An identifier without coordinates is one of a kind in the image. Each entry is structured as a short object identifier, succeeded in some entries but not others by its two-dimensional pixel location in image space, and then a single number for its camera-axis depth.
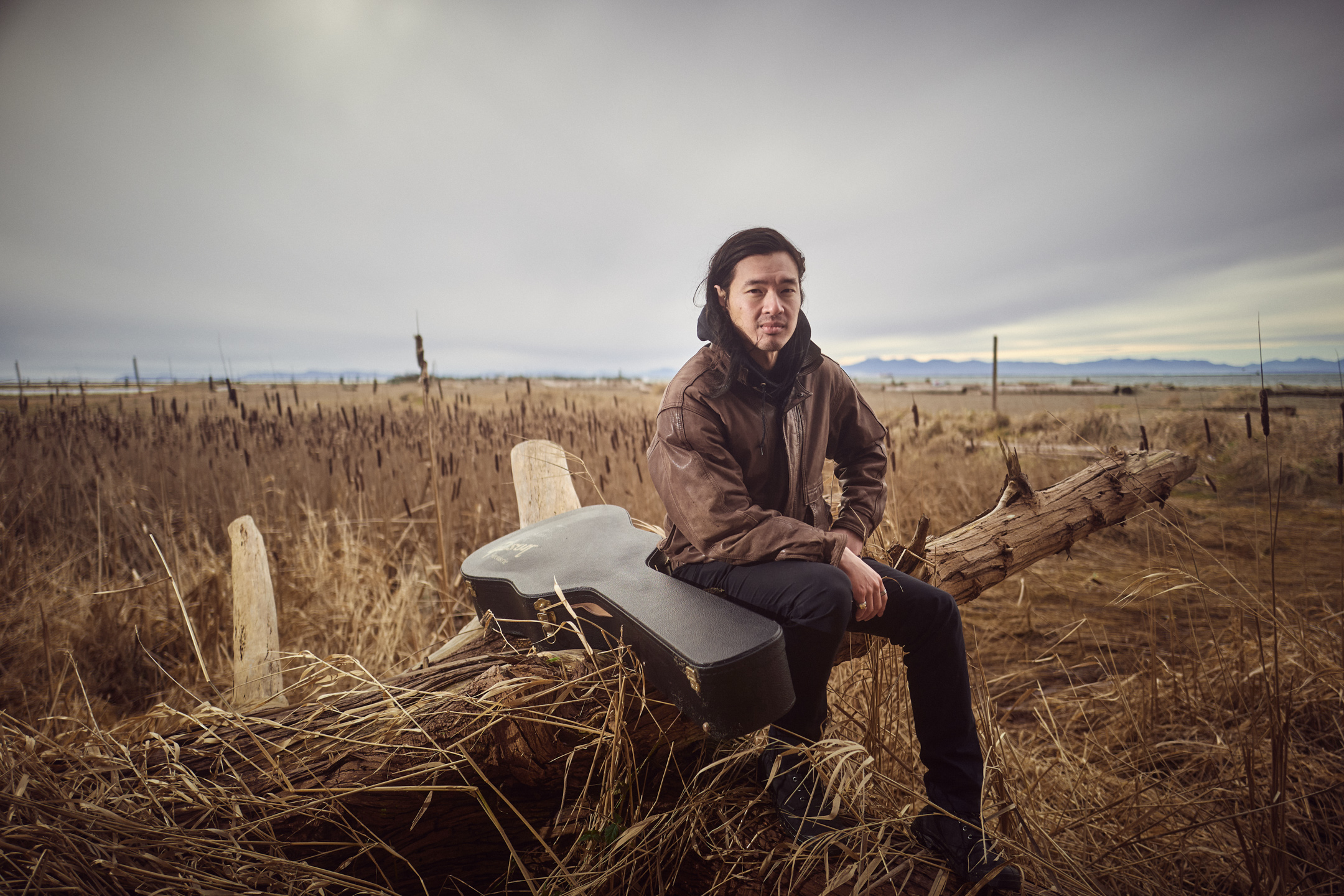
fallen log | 1.39
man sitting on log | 1.46
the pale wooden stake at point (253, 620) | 2.39
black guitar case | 1.29
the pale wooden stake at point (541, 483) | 3.24
